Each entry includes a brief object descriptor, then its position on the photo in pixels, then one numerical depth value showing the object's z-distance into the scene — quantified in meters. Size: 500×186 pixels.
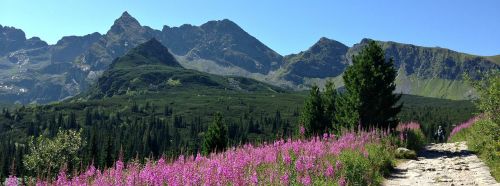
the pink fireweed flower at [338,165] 12.92
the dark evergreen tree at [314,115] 44.50
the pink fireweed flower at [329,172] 11.66
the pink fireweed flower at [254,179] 9.00
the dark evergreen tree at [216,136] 53.50
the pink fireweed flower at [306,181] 9.72
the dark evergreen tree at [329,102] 45.06
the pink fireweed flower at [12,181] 7.47
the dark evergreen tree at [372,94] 29.11
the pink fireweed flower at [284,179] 9.48
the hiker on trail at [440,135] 40.46
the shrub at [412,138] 23.54
